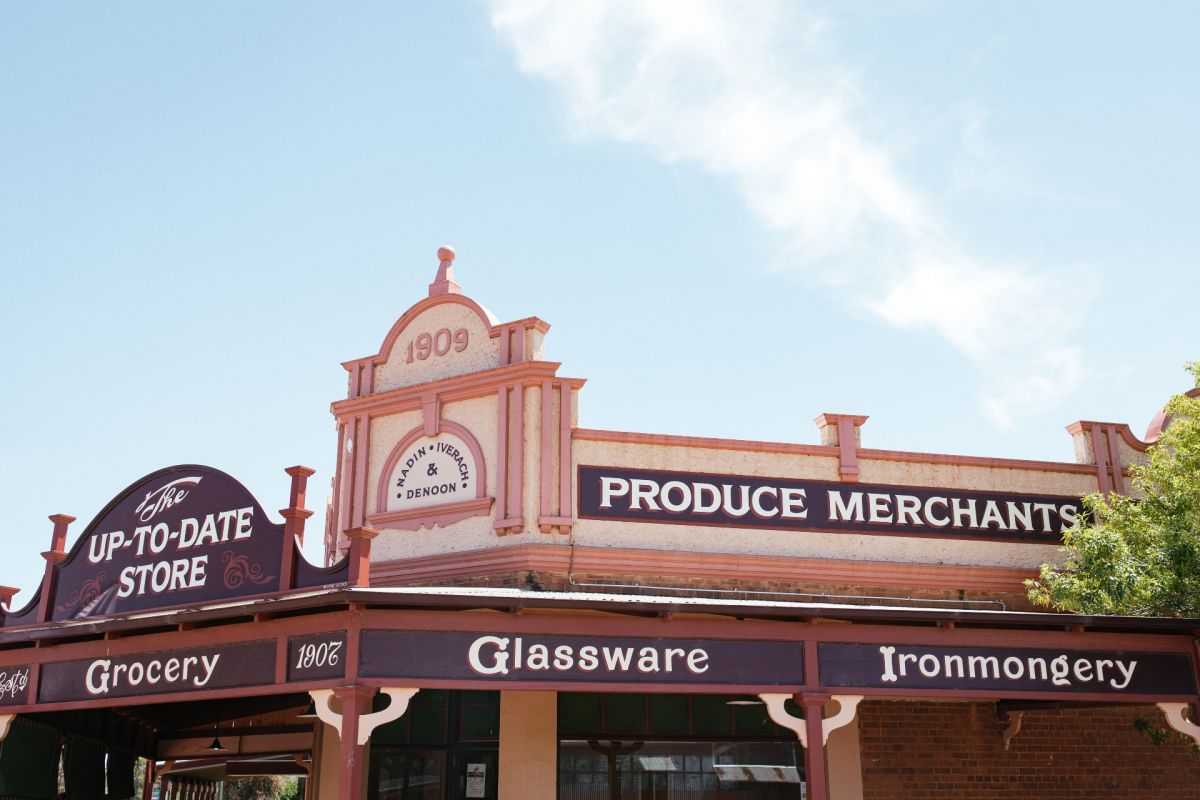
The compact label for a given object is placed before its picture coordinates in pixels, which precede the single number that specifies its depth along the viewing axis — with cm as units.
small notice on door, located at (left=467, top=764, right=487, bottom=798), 1198
